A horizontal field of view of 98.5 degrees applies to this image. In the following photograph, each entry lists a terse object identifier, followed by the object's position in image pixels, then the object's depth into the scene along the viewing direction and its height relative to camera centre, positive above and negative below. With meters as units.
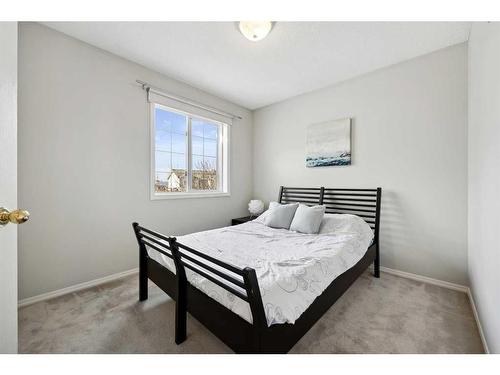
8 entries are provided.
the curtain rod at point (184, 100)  2.64 +1.20
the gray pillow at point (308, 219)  2.45 -0.39
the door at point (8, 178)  0.74 +0.03
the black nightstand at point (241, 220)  3.55 -0.57
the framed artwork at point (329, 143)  2.95 +0.61
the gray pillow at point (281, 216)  2.69 -0.38
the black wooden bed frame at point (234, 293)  1.04 -0.74
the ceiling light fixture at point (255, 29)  1.85 +1.39
